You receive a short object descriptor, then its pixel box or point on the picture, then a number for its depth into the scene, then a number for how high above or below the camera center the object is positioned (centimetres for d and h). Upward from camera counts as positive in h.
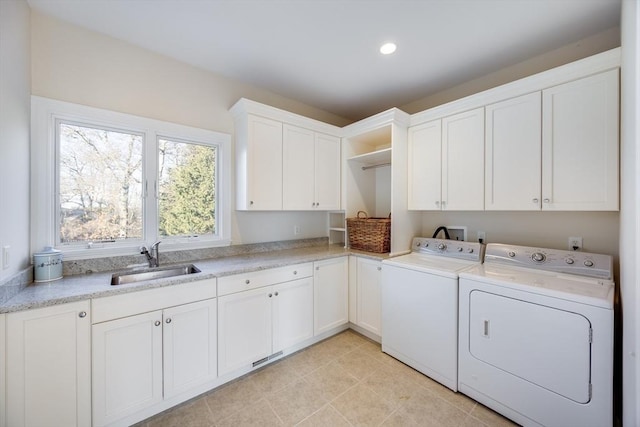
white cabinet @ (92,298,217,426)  148 -95
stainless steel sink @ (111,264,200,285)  186 -49
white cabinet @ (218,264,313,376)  194 -93
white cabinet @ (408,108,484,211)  220 +47
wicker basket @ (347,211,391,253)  260 -24
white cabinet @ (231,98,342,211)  242 +56
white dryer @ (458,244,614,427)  134 -77
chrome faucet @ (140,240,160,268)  204 -35
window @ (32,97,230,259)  177 +25
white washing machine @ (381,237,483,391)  191 -79
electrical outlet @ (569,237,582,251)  193 -25
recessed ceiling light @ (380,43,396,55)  205 +138
